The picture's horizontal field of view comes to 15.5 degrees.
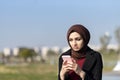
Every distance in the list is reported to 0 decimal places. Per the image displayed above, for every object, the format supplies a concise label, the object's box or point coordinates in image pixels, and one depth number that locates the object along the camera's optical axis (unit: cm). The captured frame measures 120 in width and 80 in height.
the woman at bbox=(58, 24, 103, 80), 278
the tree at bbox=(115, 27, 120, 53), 6462
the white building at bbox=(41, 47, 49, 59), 10319
